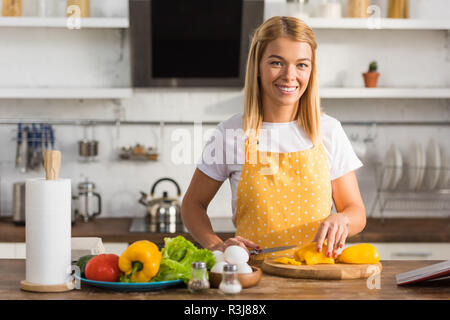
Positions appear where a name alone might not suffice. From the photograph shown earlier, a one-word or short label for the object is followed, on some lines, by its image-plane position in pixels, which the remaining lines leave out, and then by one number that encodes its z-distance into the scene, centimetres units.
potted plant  325
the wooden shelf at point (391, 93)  316
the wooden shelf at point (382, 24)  310
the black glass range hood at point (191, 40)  309
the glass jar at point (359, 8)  318
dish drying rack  327
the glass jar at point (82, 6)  312
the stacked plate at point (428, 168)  323
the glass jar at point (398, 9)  324
